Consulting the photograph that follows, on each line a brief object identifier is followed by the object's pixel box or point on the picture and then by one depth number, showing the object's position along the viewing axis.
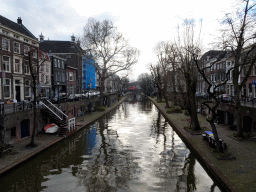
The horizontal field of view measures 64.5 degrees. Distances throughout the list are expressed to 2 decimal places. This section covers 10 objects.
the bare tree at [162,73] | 42.47
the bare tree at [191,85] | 19.50
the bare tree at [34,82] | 14.57
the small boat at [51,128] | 19.45
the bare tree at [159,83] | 46.14
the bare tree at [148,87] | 105.95
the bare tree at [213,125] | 12.67
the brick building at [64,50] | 58.78
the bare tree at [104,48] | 35.94
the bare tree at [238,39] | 14.34
